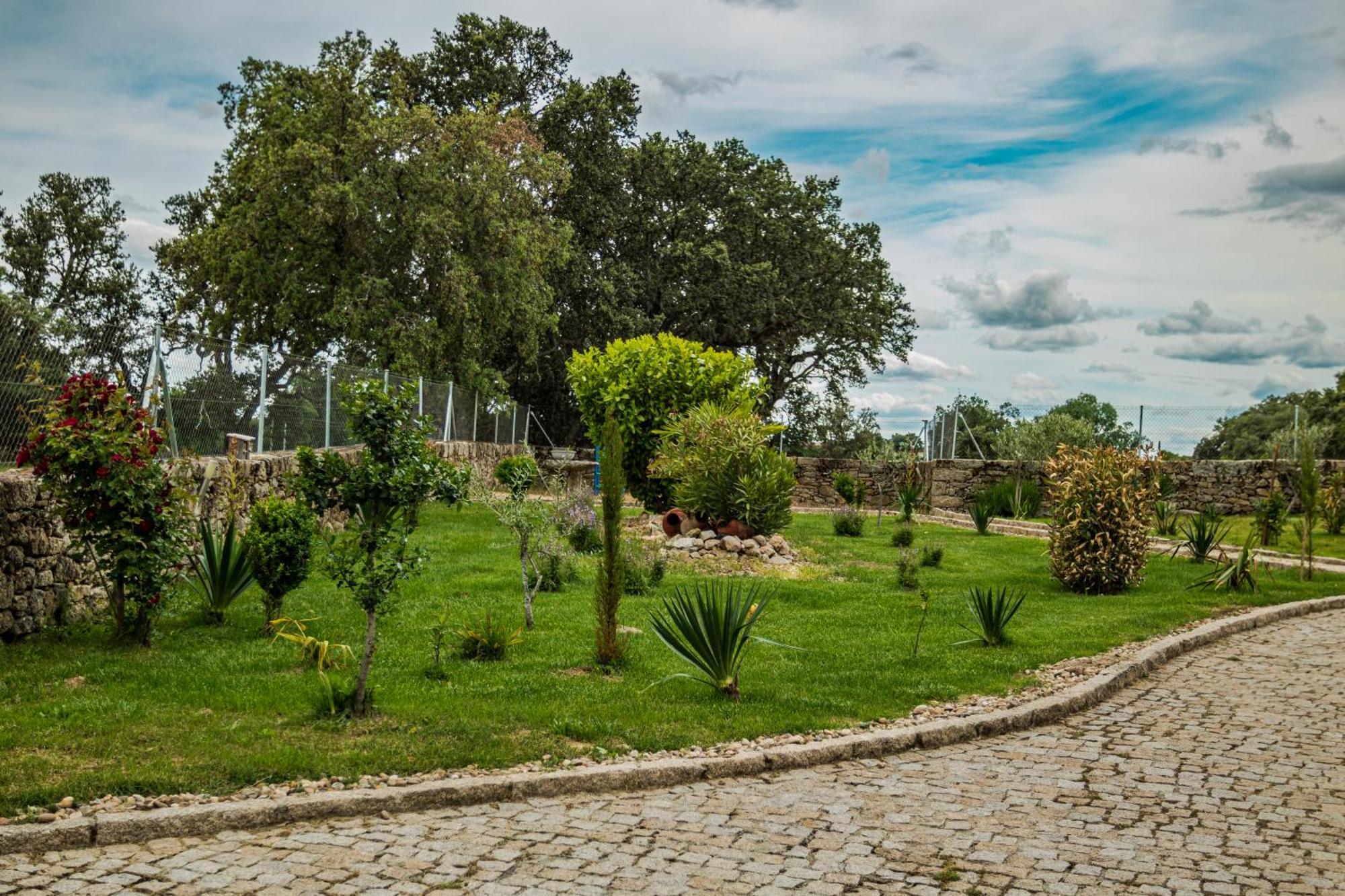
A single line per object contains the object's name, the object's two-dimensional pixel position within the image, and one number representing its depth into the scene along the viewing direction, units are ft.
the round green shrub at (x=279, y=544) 28.94
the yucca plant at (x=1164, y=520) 62.08
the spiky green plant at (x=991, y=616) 30.83
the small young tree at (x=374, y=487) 21.71
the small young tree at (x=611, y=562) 26.76
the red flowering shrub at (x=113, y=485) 26.40
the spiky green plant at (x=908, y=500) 70.90
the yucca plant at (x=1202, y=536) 49.47
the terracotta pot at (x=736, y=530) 52.49
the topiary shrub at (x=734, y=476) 52.80
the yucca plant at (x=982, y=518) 67.10
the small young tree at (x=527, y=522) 33.04
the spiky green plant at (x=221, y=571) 30.30
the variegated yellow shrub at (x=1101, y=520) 41.73
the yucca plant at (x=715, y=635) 24.20
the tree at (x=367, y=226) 80.07
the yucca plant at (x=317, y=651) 25.08
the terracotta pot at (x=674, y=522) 55.06
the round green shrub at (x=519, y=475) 36.19
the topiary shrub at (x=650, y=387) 64.69
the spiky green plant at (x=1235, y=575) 42.11
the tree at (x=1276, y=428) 76.95
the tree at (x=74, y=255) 115.85
